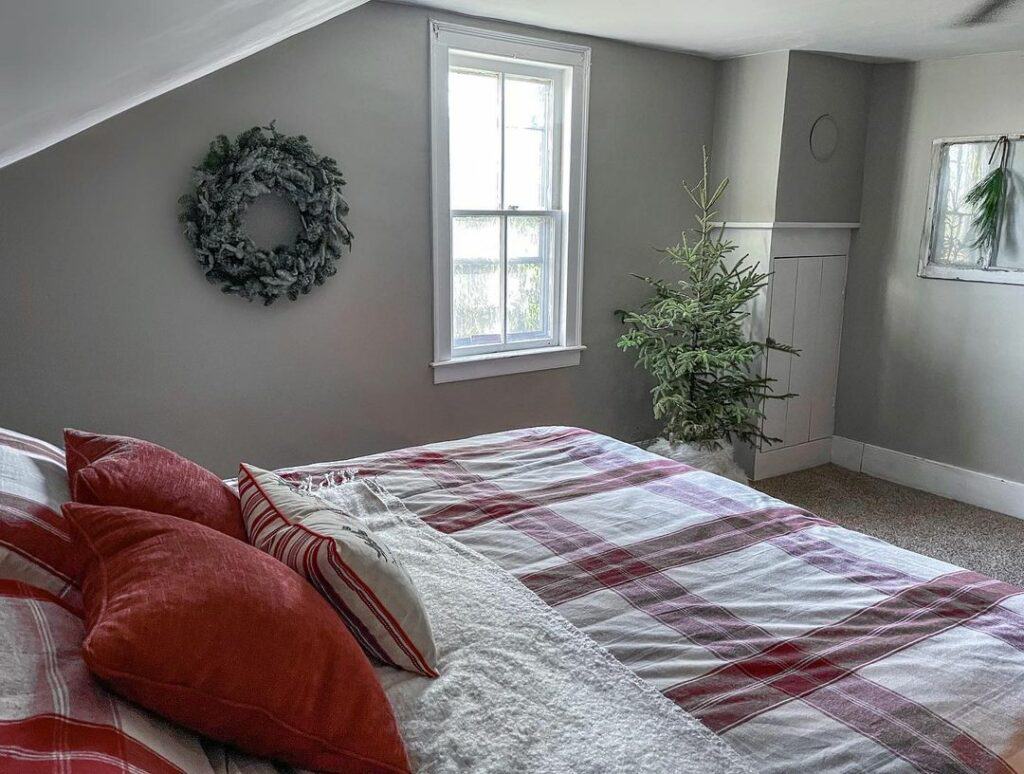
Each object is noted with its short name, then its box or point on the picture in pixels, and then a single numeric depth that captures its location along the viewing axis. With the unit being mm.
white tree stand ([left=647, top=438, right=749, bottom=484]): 3793
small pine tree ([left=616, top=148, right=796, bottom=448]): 3744
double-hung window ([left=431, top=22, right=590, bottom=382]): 3469
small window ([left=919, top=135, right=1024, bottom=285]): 3713
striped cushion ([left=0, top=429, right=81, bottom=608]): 1138
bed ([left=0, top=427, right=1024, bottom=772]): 1097
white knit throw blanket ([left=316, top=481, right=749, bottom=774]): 1064
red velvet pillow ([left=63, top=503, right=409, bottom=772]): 890
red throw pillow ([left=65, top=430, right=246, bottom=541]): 1289
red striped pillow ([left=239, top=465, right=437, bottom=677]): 1214
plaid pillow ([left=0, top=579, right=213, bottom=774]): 778
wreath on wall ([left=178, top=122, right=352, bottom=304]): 2891
